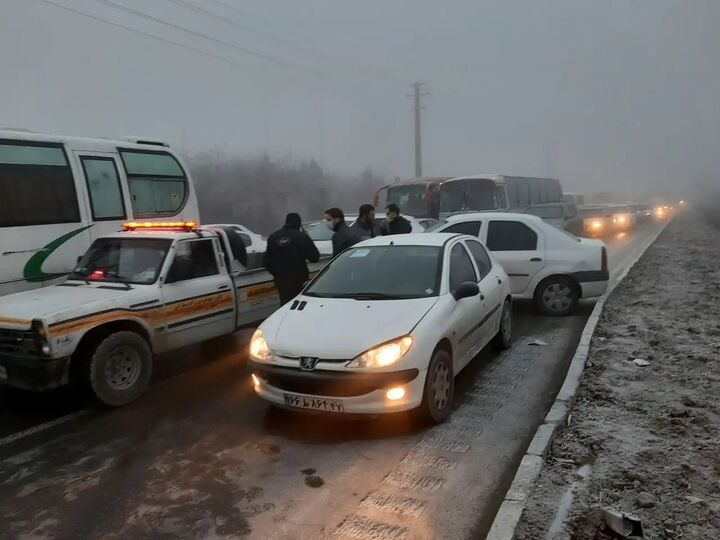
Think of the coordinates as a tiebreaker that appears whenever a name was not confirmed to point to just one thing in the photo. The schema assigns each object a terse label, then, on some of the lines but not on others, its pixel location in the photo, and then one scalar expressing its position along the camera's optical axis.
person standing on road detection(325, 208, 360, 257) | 8.25
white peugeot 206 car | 4.45
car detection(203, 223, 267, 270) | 7.40
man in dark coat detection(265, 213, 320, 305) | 7.14
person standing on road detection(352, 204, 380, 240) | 9.25
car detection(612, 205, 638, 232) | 35.12
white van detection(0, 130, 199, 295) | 7.12
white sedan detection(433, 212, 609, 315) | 8.70
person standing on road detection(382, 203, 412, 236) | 9.44
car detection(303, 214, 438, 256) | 11.20
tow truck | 5.09
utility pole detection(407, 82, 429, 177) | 42.66
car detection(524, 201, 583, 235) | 22.53
